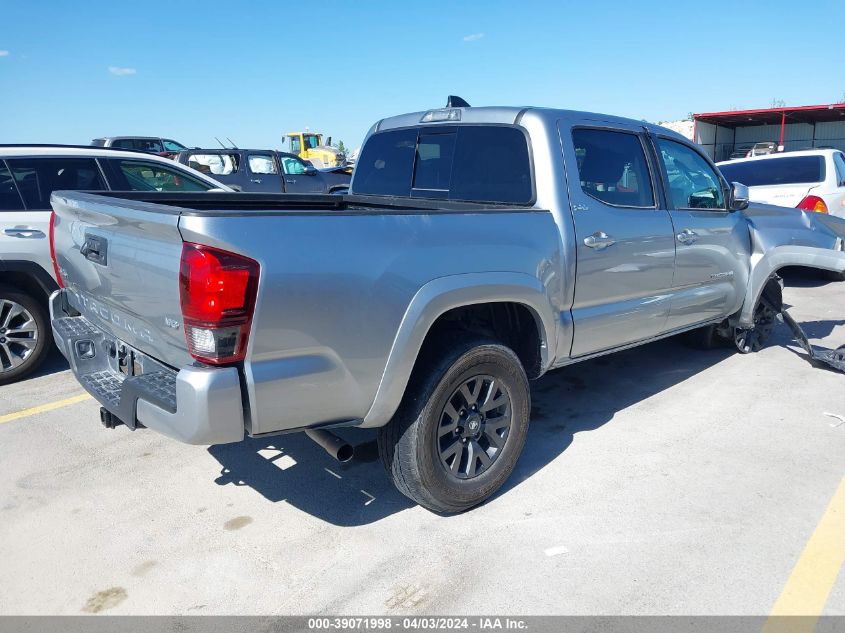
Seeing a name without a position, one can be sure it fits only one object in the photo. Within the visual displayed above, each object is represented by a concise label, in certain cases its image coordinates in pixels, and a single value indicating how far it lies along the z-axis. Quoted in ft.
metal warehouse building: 96.27
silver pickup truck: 7.91
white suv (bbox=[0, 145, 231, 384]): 16.39
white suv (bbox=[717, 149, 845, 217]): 29.17
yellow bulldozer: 110.11
